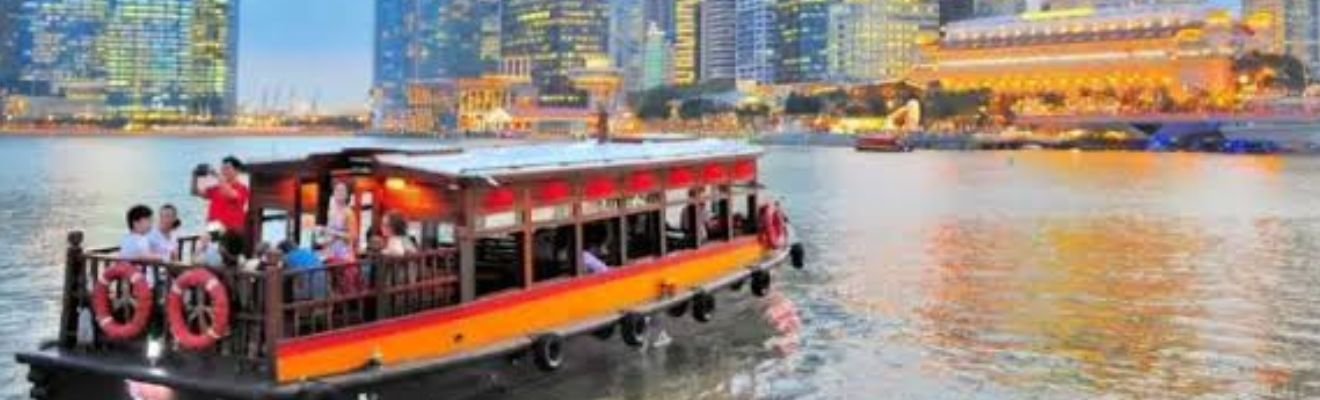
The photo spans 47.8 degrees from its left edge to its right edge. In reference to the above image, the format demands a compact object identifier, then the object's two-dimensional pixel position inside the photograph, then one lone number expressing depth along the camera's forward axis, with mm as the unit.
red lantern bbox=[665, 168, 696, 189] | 18136
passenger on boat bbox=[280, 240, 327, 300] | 12086
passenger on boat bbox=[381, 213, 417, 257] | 13070
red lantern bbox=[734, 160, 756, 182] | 20766
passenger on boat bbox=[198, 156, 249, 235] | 13988
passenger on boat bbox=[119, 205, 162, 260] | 12852
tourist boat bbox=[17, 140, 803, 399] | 11852
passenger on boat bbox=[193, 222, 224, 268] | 12484
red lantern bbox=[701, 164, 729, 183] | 19502
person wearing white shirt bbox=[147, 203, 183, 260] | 13078
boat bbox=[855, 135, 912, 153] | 142250
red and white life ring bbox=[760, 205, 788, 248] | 22062
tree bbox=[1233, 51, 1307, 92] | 159375
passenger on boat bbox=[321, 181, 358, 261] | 12883
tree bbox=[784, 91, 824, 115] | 190250
